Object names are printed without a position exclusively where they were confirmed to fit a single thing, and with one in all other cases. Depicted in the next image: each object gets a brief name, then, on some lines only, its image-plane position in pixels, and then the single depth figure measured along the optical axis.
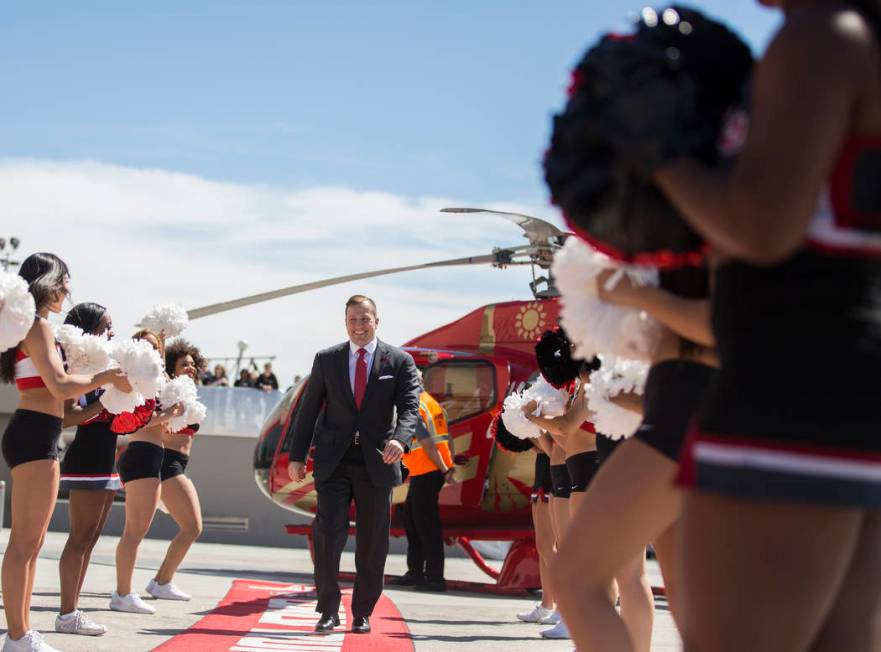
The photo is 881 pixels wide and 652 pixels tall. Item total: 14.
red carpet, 6.56
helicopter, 12.92
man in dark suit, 7.67
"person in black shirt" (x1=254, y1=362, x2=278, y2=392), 22.06
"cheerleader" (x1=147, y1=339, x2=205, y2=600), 8.82
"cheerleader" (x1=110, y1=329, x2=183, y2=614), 8.11
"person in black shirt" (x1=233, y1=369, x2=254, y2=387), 22.77
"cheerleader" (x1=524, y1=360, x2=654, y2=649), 6.15
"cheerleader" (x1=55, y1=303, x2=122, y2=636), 6.71
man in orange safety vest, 11.44
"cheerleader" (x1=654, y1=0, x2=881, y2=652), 1.67
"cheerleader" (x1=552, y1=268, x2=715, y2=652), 2.68
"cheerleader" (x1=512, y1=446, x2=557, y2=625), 8.65
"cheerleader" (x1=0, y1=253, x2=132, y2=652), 5.20
